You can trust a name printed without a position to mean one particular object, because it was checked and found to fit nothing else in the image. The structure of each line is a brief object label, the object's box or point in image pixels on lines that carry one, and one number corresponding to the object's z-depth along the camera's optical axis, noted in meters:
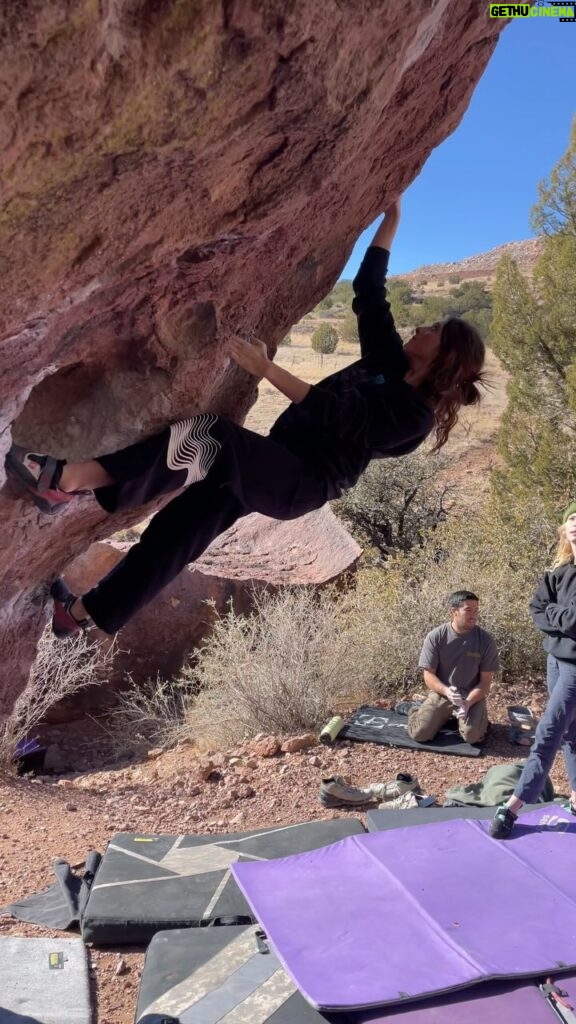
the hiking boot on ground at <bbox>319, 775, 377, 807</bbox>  6.26
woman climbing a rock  3.04
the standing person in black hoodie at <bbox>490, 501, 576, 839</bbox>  4.81
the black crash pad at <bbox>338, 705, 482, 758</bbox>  7.08
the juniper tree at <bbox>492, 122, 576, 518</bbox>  13.26
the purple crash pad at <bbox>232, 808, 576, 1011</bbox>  3.83
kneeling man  6.99
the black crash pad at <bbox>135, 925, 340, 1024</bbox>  3.71
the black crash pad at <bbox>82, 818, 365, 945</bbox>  4.50
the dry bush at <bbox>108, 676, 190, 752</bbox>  8.71
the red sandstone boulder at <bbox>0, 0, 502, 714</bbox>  1.93
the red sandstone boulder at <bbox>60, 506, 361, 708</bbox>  9.74
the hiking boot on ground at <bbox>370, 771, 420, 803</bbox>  6.30
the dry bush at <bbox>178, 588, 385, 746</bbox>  8.02
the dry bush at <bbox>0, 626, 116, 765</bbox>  7.95
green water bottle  7.38
